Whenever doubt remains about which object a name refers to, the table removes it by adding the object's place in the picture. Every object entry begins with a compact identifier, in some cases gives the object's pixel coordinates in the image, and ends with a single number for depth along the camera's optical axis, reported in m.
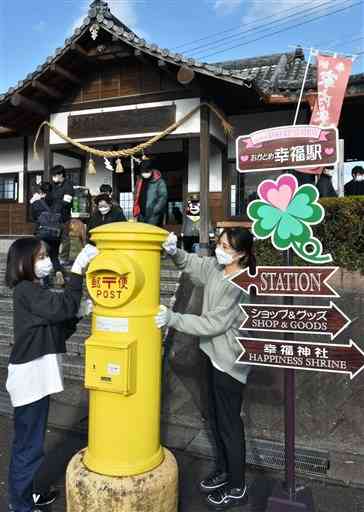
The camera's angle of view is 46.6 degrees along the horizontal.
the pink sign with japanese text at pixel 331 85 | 7.13
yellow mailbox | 2.40
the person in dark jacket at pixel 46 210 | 7.22
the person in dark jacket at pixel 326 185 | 7.25
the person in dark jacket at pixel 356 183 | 7.73
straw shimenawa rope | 8.21
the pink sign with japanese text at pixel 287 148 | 2.35
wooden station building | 8.02
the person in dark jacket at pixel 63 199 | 7.86
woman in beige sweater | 2.80
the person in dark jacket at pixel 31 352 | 2.63
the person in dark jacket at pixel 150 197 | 7.67
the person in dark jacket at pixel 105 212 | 7.12
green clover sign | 2.36
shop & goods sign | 2.35
